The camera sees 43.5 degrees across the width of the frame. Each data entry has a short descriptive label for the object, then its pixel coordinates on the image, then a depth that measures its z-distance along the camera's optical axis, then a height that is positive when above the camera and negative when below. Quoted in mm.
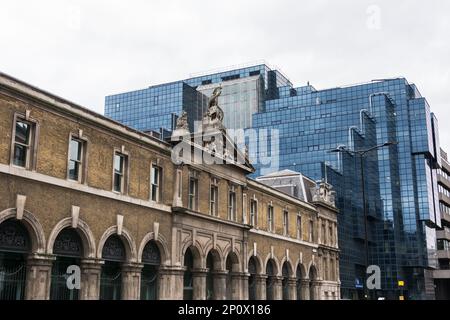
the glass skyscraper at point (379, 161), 90812 +23810
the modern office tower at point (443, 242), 104312 +11399
